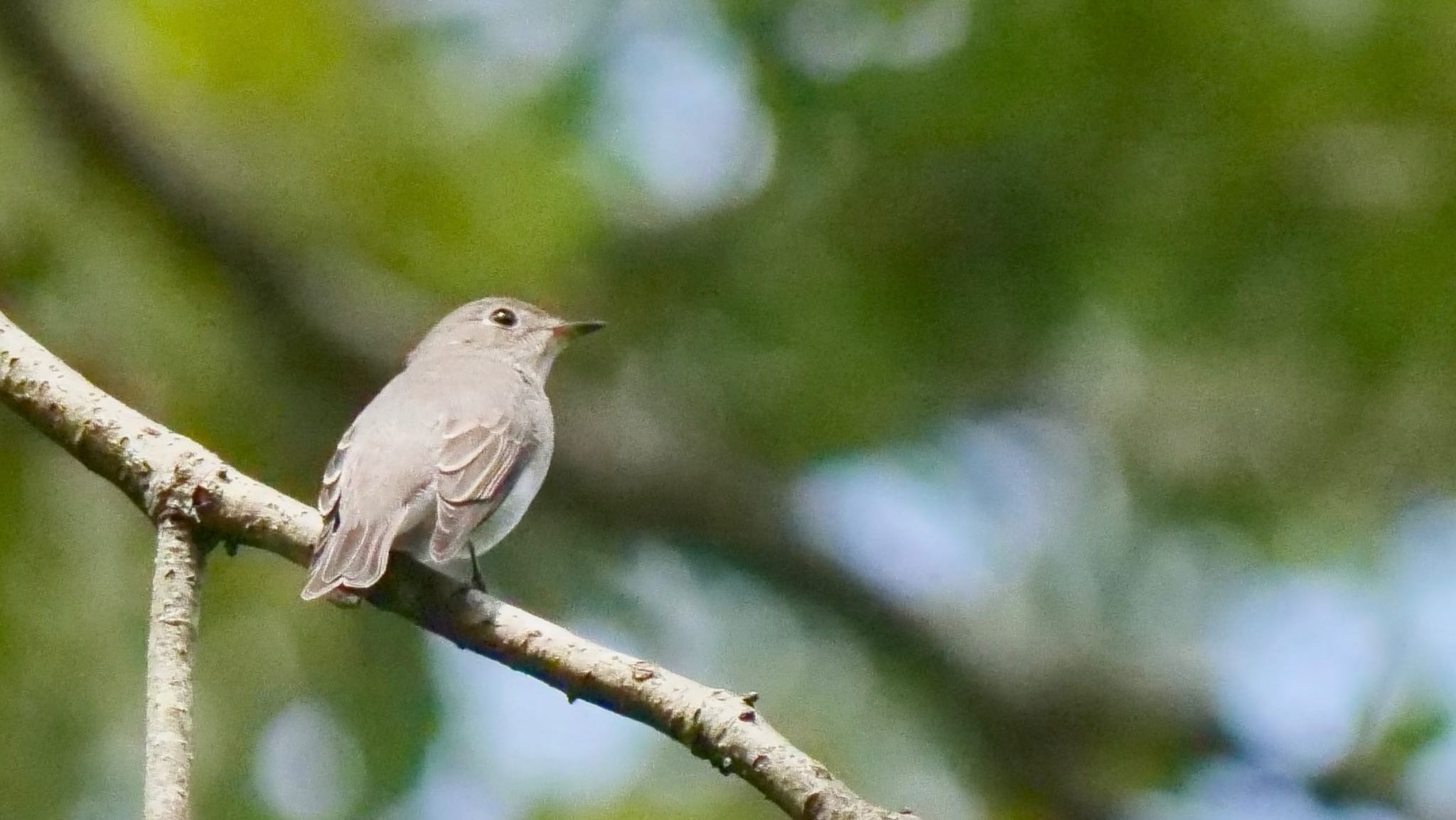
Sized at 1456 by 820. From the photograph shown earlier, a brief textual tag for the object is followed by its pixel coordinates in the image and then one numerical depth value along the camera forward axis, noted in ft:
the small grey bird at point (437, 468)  20.67
